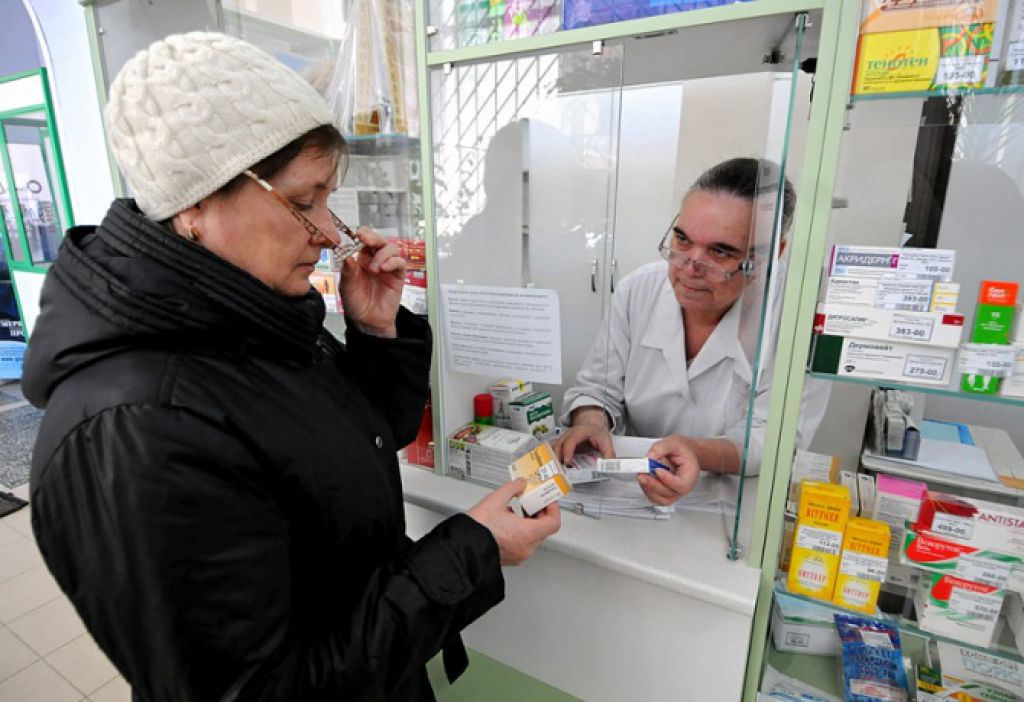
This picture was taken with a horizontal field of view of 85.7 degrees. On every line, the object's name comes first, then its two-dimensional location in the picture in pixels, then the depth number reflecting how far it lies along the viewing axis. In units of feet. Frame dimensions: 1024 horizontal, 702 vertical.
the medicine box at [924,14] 2.54
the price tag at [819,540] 3.36
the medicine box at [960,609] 3.13
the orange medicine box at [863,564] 3.29
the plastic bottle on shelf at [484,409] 4.99
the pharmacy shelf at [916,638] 3.17
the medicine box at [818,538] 3.36
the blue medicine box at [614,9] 3.08
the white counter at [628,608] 3.49
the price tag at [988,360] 2.81
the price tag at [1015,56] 2.59
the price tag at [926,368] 2.93
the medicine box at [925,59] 2.60
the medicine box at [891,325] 2.86
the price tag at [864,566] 3.29
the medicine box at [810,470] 3.48
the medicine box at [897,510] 3.36
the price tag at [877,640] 3.73
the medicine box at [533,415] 5.04
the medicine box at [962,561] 3.08
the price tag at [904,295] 2.87
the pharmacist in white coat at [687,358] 4.08
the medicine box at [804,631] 3.83
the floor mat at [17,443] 12.11
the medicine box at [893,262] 2.83
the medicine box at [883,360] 2.93
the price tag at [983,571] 3.08
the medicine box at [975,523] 3.04
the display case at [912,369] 2.72
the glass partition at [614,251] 3.71
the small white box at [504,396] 5.08
